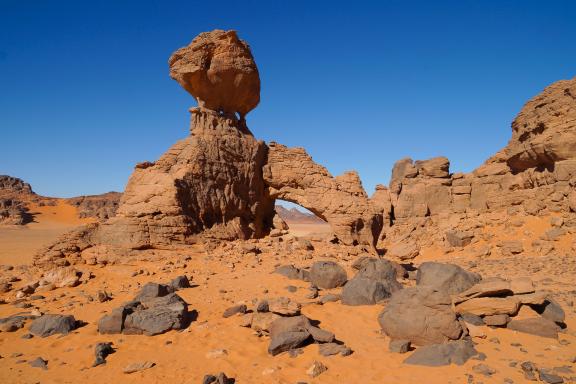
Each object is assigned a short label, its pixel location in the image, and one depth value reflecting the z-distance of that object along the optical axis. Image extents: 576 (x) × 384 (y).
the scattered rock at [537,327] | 6.49
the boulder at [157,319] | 6.84
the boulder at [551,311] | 7.14
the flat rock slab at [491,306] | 6.95
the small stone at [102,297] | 8.42
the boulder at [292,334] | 6.04
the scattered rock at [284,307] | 6.97
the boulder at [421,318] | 6.15
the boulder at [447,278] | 8.25
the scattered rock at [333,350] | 5.93
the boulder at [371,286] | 8.28
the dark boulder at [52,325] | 6.93
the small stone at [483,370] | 5.12
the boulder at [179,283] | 8.98
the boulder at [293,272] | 10.07
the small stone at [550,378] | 4.78
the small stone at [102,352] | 5.79
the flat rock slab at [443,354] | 5.48
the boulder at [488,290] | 7.24
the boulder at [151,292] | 7.96
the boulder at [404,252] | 17.16
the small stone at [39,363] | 5.70
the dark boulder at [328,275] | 9.60
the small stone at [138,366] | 5.48
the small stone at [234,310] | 7.57
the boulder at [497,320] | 6.79
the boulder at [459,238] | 23.70
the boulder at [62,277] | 9.45
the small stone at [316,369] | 5.32
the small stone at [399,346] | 5.97
